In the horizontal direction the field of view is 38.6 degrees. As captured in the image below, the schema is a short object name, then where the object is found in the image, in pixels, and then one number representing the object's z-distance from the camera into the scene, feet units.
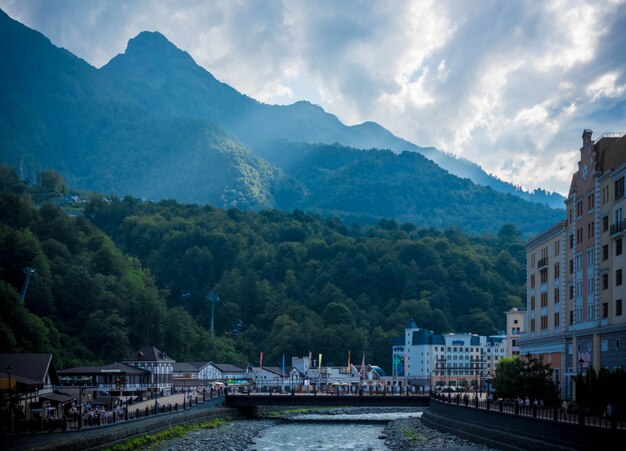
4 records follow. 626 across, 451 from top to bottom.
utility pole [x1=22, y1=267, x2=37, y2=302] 400.67
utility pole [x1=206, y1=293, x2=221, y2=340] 527.60
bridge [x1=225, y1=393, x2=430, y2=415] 303.48
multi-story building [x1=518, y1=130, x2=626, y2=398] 182.50
